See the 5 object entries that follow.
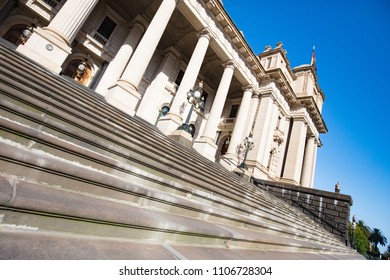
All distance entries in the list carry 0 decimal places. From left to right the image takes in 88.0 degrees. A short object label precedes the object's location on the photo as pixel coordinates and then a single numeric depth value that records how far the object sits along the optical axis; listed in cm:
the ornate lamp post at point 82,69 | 1311
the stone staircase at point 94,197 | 145
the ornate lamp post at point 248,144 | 1308
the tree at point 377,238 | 5728
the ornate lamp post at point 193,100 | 1047
